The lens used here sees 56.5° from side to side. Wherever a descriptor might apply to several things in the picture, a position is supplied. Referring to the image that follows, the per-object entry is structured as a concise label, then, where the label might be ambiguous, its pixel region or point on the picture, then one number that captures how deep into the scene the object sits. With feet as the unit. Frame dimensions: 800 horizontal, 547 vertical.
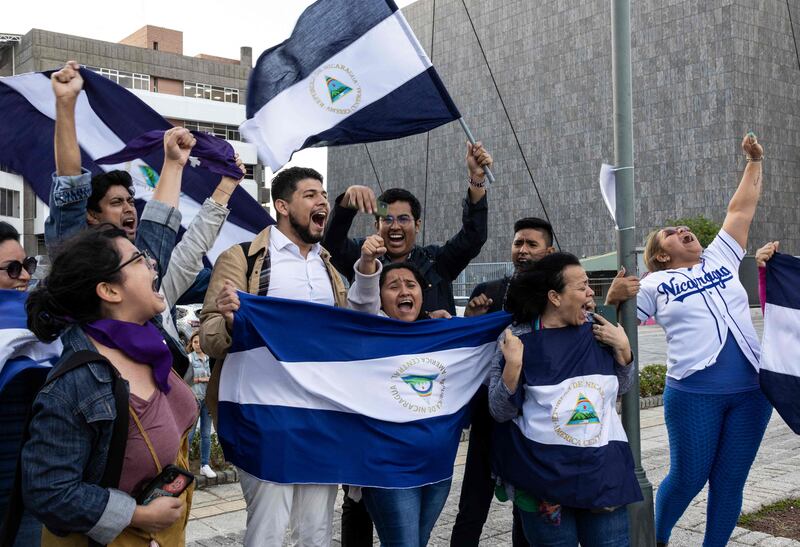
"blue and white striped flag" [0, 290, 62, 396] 9.02
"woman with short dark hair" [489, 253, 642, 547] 10.58
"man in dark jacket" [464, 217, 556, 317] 13.58
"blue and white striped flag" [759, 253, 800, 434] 13.84
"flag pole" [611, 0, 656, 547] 13.99
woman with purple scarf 6.80
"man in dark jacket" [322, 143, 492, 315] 13.87
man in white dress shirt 10.83
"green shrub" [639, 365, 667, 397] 38.04
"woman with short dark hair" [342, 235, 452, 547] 11.29
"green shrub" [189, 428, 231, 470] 23.92
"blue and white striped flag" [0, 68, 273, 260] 14.61
